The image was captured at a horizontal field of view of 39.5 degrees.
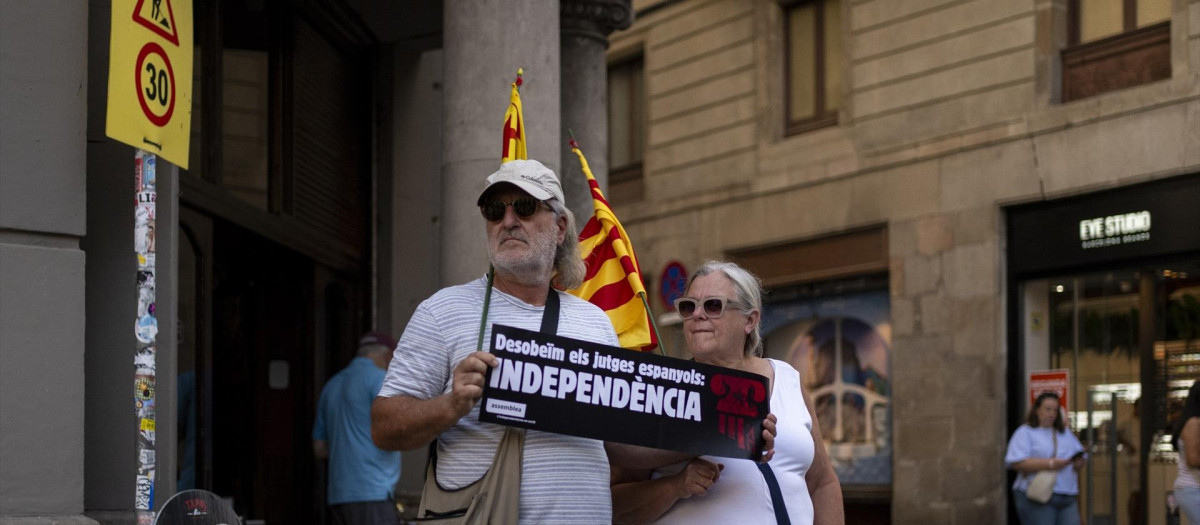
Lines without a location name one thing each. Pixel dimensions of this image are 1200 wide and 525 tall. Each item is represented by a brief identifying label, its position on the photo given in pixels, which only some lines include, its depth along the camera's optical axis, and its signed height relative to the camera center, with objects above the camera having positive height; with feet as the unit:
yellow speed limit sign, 21.02 +3.83
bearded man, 15.15 +0.04
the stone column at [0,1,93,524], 20.85 +1.33
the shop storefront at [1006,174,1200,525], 58.08 +1.87
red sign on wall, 58.18 -0.36
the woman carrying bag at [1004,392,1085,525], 52.54 -2.93
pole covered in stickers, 21.20 +0.60
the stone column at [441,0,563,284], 32.96 +5.48
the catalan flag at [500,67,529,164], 22.94 +3.38
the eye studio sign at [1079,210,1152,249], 59.36 +5.15
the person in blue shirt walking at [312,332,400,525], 36.65 -1.94
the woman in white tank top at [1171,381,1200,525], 34.40 -1.78
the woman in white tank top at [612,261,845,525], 17.30 -1.00
